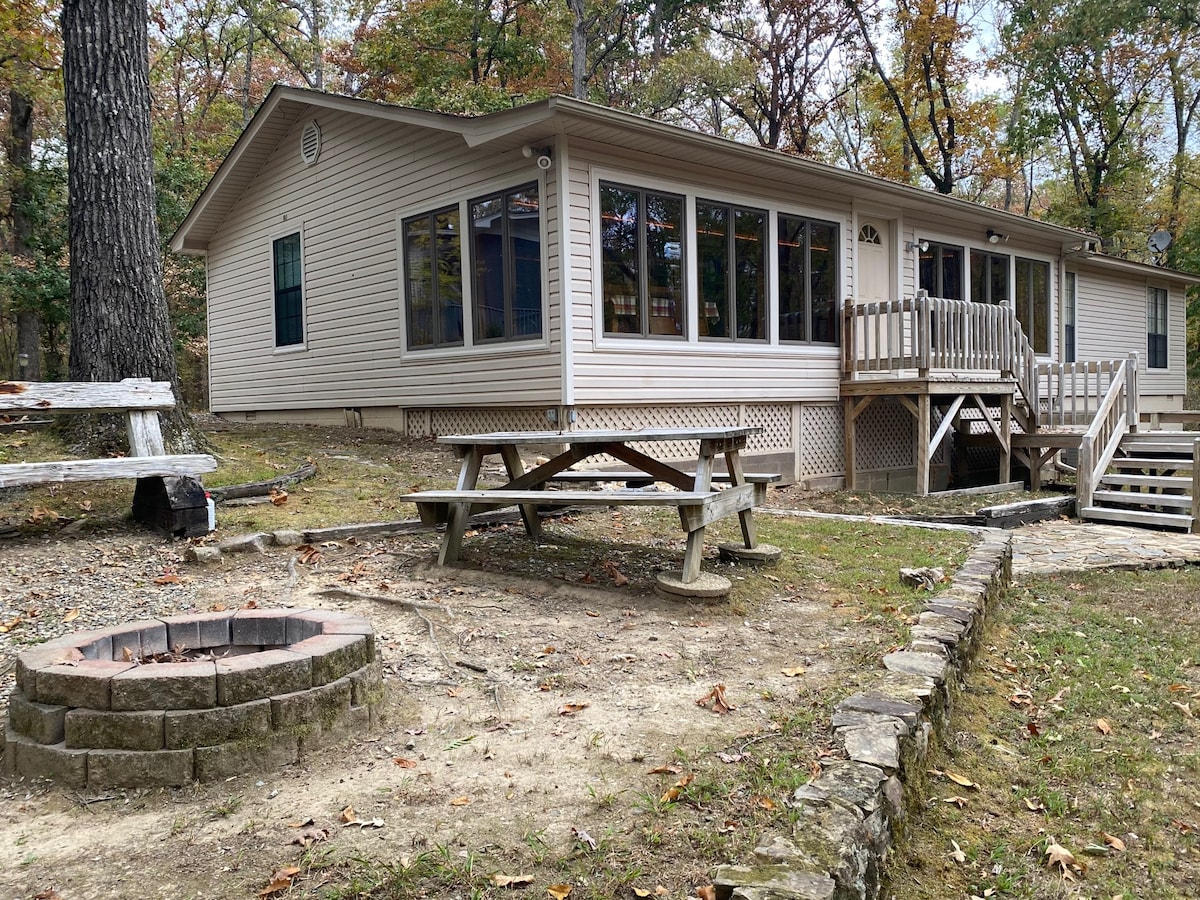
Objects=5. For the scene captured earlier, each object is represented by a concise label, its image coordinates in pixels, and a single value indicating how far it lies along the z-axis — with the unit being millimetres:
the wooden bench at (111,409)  5254
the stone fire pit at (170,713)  2670
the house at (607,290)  9570
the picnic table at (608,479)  4902
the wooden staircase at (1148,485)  10086
